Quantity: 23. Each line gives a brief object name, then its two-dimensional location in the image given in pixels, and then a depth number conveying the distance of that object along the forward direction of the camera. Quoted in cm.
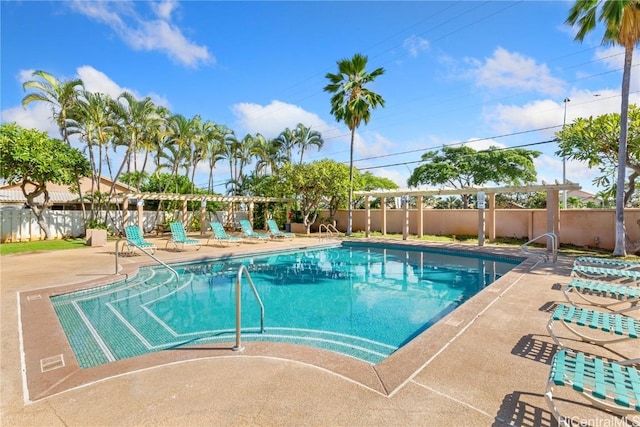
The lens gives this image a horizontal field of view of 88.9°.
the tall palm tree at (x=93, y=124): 1642
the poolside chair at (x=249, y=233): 1723
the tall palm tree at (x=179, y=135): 2056
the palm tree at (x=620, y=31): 1034
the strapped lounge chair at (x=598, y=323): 335
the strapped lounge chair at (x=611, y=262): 707
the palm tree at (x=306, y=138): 2808
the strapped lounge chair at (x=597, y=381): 213
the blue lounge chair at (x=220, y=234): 1528
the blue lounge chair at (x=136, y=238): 1191
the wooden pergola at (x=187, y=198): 1656
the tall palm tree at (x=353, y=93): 1925
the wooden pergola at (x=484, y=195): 1402
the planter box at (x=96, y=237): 1444
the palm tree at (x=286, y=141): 2791
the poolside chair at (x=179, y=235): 1335
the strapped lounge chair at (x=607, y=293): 496
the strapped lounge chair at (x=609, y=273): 622
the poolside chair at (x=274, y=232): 1822
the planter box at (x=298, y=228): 2433
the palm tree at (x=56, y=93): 1531
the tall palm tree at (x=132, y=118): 1755
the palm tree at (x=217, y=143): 2369
